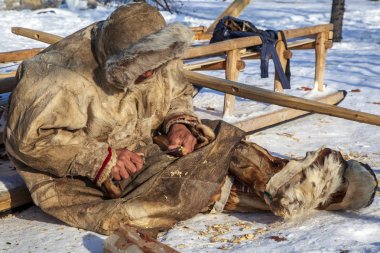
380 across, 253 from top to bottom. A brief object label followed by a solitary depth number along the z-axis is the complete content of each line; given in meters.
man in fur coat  5.68
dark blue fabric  10.89
